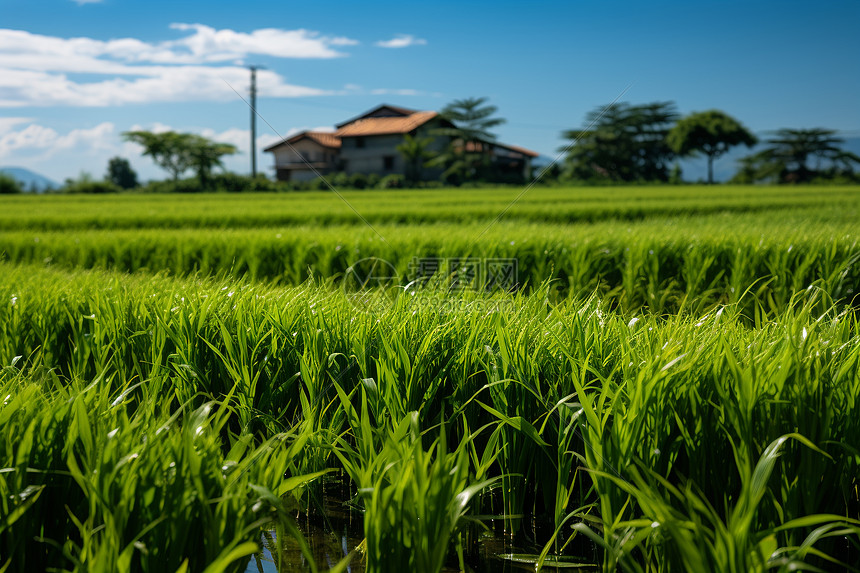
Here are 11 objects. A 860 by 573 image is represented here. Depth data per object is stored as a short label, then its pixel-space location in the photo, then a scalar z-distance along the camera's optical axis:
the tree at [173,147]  50.25
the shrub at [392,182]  42.56
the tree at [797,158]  56.41
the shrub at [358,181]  42.72
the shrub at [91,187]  42.91
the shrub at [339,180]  41.97
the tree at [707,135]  53.00
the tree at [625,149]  50.44
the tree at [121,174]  69.75
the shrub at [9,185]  40.25
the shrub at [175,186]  45.00
